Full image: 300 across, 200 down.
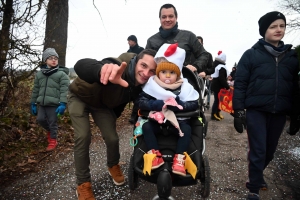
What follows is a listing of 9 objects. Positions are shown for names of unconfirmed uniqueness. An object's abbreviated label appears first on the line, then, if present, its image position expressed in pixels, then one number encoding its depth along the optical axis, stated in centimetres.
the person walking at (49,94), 454
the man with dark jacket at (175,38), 356
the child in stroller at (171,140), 214
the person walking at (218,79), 688
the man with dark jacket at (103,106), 255
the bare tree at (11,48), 349
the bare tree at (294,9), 1984
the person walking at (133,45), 785
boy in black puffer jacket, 273
